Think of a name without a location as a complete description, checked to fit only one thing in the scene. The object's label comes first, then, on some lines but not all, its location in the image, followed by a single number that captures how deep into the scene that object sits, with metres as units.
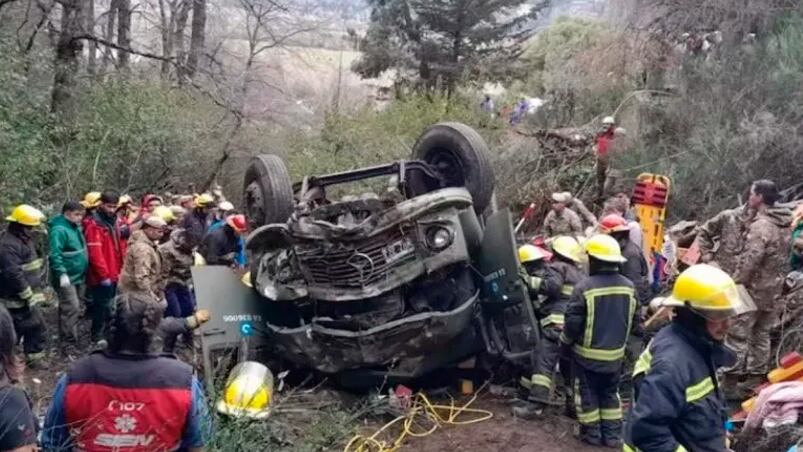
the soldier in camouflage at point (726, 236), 6.64
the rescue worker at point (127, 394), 2.75
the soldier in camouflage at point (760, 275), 6.23
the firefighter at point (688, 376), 2.91
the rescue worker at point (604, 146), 10.94
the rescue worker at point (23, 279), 6.29
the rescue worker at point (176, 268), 7.58
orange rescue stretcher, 9.85
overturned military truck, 5.89
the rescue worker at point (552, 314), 5.94
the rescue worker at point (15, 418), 2.55
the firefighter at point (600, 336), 5.28
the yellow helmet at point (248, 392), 5.13
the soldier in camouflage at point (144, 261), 6.64
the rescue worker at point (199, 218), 9.09
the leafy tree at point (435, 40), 20.77
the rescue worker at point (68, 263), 7.03
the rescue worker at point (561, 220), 9.17
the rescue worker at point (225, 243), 8.36
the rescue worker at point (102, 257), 7.39
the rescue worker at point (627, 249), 6.70
